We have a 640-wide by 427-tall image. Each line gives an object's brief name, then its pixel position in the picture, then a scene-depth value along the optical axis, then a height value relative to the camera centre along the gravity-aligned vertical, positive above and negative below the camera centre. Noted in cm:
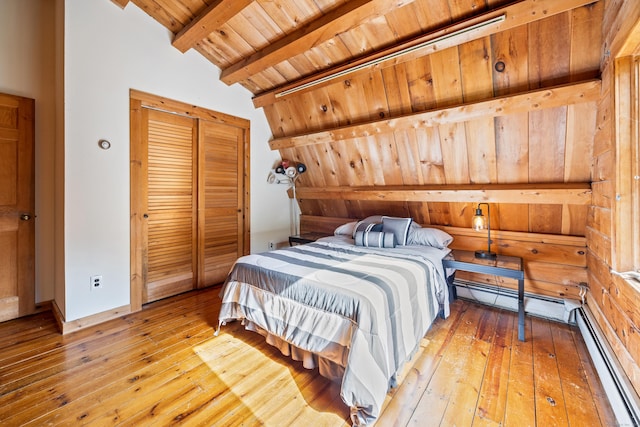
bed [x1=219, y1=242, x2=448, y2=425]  144 -64
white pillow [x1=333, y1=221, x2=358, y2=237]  353 -26
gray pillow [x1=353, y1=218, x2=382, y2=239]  300 -17
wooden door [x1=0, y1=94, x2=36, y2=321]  249 +1
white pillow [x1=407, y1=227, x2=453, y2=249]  288 -29
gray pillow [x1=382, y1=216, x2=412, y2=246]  293 -19
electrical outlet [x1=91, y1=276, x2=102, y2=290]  250 -69
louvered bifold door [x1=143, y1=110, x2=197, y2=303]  290 +5
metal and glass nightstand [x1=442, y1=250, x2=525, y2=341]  222 -49
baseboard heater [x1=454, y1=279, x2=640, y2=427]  138 -94
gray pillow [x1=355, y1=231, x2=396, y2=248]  284 -31
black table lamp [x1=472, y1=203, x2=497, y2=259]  259 -15
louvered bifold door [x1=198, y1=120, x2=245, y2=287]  334 +13
